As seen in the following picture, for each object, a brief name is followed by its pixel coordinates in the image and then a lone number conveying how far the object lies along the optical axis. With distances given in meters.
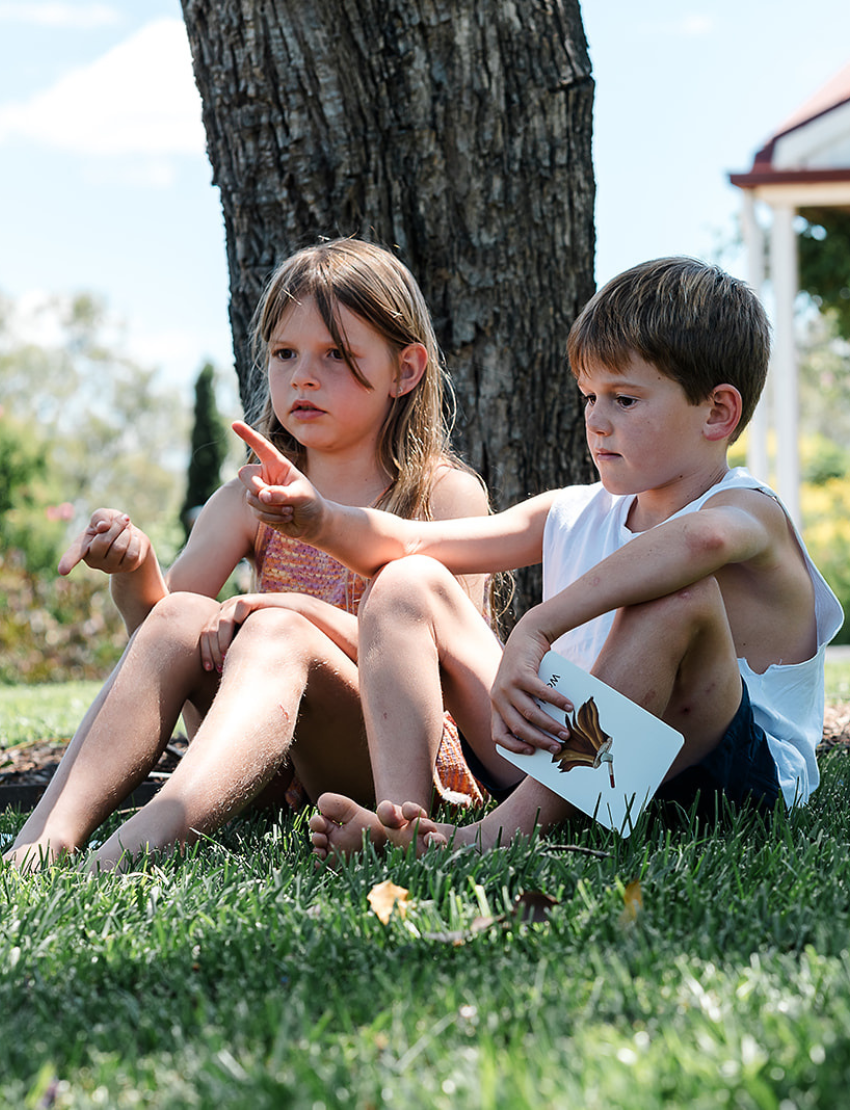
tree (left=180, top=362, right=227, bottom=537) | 16.34
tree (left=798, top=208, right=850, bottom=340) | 11.20
